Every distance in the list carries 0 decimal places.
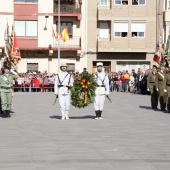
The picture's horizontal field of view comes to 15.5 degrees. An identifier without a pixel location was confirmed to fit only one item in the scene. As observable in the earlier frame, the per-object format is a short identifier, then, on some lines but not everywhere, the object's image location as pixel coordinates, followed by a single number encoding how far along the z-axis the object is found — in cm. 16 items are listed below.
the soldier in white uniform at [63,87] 2070
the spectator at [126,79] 4678
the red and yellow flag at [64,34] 5237
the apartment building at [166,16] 5438
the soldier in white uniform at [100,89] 2077
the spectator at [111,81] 4735
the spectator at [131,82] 4616
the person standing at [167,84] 2375
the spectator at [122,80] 4700
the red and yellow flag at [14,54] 2875
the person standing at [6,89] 2153
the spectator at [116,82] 4750
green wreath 2058
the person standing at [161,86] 2534
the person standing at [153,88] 2638
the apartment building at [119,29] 5484
